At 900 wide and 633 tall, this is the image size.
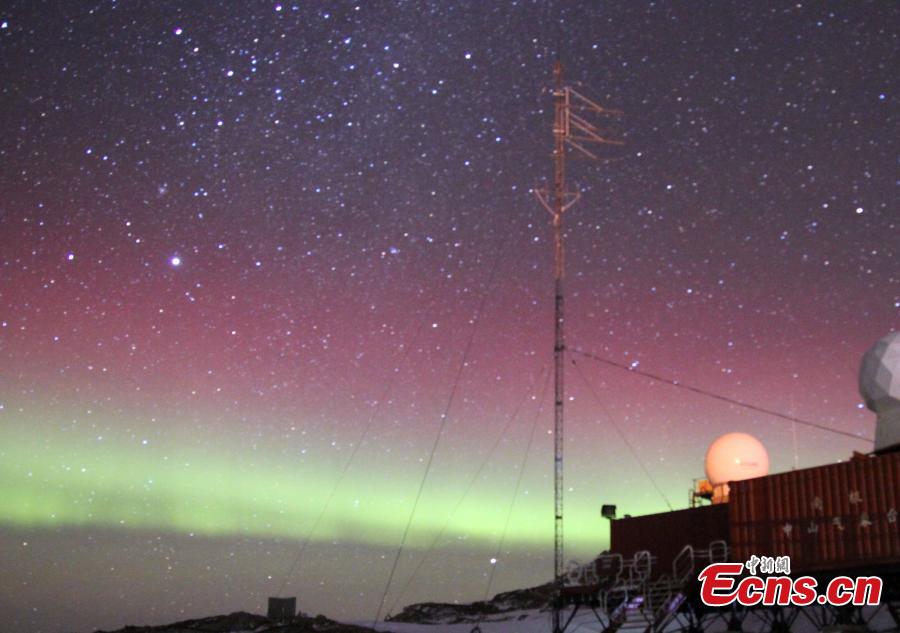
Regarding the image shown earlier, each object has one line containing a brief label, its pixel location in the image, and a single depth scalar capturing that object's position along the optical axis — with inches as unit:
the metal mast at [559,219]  1434.5
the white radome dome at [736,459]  1550.9
